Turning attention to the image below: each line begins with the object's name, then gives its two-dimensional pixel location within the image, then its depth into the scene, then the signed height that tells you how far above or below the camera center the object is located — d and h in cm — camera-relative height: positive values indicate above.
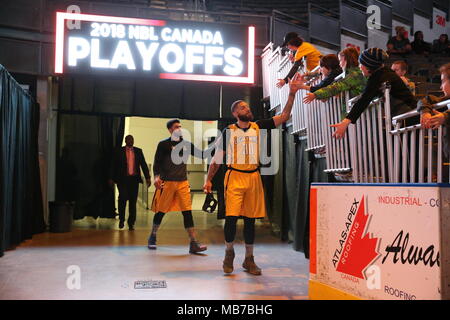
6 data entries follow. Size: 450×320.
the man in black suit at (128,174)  826 +8
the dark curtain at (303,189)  574 -15
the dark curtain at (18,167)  564 +16
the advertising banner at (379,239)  246 -39
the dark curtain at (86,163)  841 +29
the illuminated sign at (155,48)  776 +237
